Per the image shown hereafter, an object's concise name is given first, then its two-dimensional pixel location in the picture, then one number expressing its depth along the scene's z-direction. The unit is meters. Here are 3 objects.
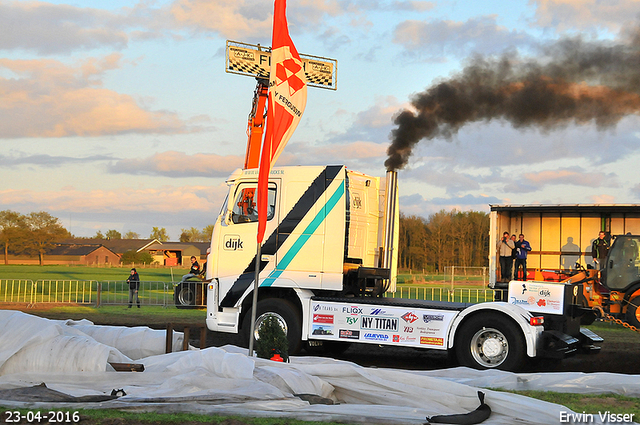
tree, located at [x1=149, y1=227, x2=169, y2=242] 152.00
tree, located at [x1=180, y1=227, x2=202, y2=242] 145.75
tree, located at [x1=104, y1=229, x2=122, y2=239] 156.89
